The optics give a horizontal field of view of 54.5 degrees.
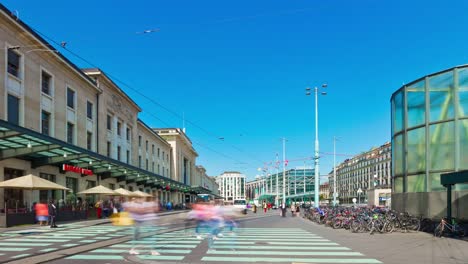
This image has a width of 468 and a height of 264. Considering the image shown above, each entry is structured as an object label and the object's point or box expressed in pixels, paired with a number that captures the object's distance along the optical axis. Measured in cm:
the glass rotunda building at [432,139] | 2055
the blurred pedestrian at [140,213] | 1271
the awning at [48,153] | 2345
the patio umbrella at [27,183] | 2431
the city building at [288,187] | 9512
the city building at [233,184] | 15900
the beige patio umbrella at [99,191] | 3568
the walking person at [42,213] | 2540
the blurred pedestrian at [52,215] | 2442
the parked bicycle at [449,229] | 1880
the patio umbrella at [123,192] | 3955
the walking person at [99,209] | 3703
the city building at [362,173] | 12862
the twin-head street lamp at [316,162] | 4068
